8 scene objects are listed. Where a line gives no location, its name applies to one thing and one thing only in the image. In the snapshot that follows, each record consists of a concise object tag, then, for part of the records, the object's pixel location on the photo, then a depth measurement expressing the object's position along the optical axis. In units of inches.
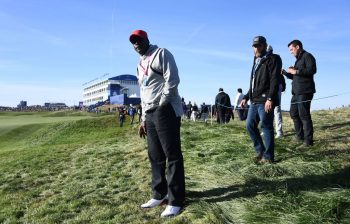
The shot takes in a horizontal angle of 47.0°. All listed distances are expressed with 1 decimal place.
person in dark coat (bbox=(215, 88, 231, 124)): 759.1
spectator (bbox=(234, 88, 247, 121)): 676.9
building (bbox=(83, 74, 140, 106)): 4544.8
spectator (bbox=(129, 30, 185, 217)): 192.4
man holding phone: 326.3
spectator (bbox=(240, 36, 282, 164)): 261.0
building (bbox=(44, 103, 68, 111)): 5698.8
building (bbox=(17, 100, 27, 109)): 5518.7
